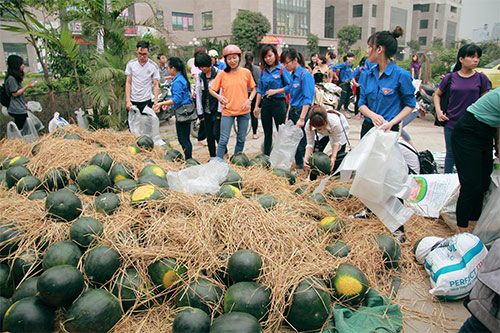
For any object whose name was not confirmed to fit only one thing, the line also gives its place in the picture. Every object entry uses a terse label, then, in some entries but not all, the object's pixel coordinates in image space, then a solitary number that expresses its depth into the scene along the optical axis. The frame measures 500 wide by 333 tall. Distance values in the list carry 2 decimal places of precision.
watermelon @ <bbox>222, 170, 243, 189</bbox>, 3.72
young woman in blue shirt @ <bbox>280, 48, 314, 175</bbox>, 5.21
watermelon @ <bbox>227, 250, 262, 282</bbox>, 2.37
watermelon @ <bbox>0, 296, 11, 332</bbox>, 2.20
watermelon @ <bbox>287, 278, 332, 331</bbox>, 2.27
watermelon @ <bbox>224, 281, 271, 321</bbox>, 2.19
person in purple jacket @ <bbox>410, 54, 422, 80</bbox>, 12.71
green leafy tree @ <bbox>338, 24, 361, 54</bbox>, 65.62
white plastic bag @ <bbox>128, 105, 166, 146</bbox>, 6.11
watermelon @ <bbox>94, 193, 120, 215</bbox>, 2.97
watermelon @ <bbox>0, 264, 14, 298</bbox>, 2.46
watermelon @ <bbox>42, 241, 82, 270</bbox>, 2.42
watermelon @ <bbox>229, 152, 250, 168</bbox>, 4.78
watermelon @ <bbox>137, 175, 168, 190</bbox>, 3.43
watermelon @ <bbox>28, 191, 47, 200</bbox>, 3.33
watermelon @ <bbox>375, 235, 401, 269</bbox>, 3.05
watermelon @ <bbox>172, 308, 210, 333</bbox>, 2.08
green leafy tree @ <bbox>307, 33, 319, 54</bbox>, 59.93
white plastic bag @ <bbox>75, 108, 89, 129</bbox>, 6.83
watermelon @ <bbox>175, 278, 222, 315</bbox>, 2.30
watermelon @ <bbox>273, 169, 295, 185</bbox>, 4.39
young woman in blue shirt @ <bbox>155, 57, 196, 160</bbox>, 5.65
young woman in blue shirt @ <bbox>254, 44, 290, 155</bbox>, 5.69
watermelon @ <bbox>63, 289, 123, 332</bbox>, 2.08
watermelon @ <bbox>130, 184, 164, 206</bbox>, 3.04
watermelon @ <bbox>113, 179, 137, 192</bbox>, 3.40
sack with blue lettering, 2.66
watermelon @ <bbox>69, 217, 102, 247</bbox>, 2.62
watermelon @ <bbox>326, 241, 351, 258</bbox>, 2.84
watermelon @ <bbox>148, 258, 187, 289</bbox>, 2.44
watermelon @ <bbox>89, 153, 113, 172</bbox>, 3.81
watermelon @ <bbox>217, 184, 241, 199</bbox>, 3.36
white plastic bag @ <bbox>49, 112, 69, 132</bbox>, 6.14
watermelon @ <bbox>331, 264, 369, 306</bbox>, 2.50
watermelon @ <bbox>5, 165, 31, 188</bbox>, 3.81
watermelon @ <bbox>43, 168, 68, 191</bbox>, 3.68
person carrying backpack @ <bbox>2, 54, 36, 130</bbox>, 5.90
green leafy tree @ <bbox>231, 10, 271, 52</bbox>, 46.81
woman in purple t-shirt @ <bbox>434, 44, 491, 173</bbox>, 4.28
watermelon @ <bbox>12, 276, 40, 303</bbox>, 2.32
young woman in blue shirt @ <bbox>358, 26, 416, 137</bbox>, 3.42
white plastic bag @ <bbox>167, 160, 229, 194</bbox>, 3.49
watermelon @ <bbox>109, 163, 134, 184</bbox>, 3.72
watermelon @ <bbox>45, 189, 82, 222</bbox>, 2.88
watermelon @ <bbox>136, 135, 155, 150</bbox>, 5.15
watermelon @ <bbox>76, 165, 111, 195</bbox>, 3.39
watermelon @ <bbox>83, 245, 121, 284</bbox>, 2.39
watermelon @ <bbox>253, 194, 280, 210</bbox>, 3.23
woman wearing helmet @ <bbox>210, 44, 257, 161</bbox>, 5.29
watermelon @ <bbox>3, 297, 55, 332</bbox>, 2.06
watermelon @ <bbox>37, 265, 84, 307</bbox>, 2.15
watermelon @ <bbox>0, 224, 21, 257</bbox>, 2.61
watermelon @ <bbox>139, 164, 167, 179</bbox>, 3.76
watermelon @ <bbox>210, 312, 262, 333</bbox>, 1.97
